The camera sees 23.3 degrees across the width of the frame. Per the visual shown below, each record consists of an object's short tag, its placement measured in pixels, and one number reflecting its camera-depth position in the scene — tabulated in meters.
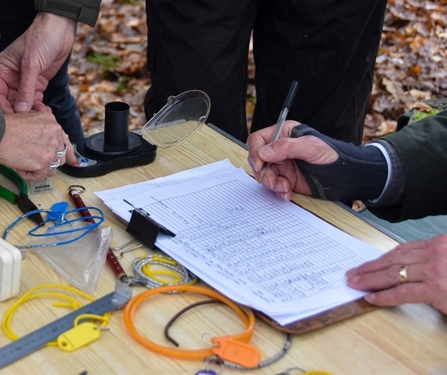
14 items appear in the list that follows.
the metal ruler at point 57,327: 0.99
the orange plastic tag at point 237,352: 1.00
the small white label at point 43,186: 1.28
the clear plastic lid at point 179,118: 1.44
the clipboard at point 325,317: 1.05
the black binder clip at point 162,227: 1.17
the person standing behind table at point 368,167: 1.30
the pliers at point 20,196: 1.21
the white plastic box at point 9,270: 1.05
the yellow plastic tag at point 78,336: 1.01
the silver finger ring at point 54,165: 1.27
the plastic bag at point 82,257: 1.10
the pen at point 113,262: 1.11
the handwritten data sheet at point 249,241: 1.09
